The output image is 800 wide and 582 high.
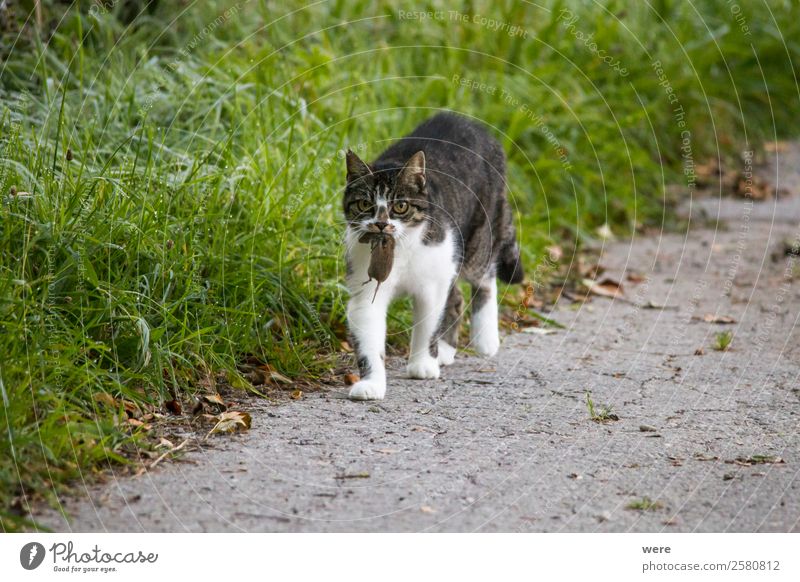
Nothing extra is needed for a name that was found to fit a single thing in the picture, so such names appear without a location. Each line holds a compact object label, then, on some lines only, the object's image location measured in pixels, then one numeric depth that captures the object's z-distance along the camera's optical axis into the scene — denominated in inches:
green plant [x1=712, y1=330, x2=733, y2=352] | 393.4
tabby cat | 329.7
